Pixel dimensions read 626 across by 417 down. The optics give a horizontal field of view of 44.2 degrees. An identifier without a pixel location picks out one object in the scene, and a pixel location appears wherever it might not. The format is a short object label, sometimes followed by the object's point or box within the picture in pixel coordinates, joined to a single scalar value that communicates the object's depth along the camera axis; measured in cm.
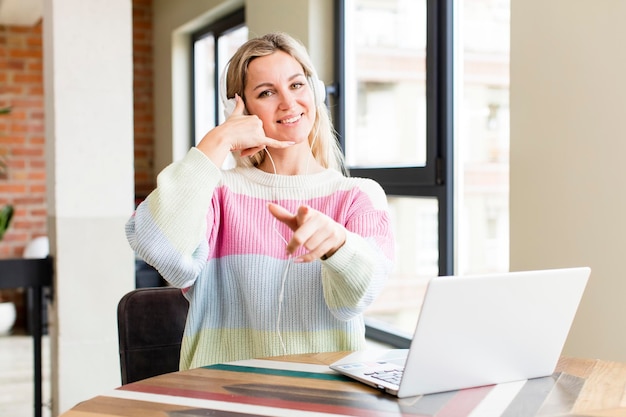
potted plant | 514
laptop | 109
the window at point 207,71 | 499
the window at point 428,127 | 270
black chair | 164
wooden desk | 111
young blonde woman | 151
